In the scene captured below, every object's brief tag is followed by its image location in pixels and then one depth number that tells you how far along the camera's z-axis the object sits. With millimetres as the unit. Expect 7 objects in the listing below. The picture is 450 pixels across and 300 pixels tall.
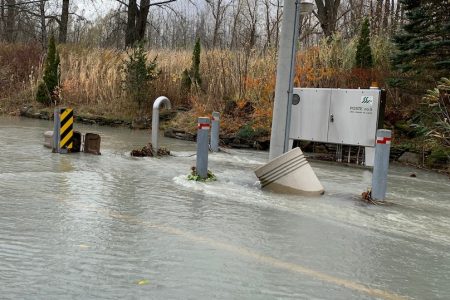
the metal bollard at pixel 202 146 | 7453
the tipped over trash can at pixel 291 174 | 7082
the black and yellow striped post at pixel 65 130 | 9492
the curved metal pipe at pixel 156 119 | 9773
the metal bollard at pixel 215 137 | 11617
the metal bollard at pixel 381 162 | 6668
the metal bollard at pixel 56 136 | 9580
